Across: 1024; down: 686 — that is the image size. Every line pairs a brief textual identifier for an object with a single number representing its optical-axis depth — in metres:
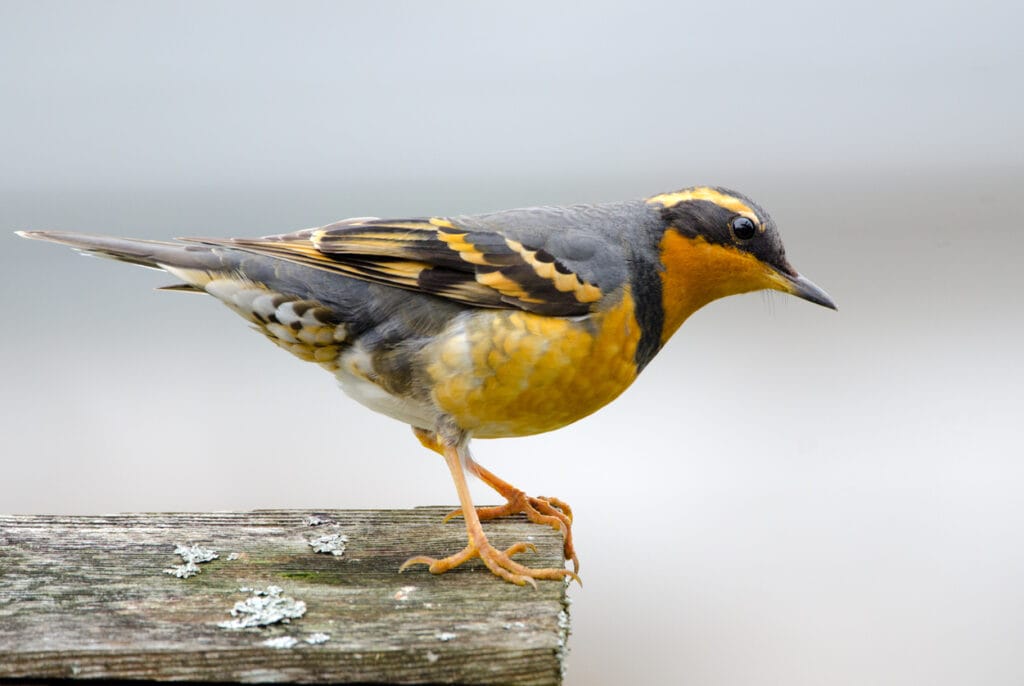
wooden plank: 5.55
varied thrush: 7.91
